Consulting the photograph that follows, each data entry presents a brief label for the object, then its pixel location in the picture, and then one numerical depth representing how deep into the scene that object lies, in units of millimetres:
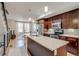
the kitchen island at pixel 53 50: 1053
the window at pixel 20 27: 7121
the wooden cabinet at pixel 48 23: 4225
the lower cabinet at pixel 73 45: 2220
